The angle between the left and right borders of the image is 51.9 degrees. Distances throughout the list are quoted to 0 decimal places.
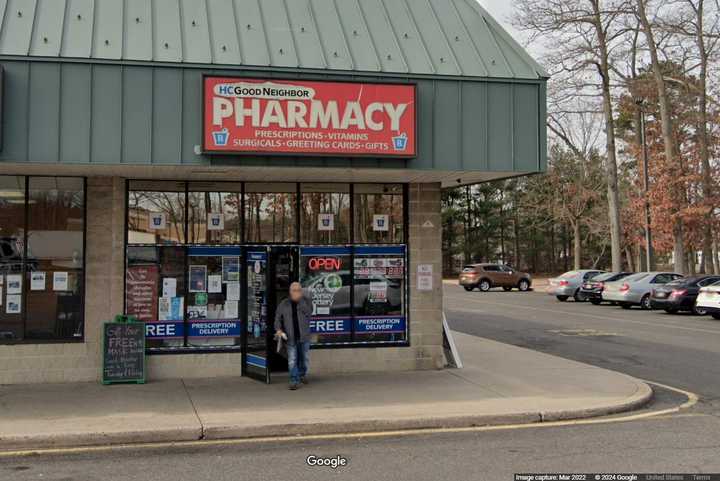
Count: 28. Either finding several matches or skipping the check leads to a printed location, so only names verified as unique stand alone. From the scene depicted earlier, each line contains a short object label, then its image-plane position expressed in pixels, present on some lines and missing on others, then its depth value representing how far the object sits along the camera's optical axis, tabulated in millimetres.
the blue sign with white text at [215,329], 11086
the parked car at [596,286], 31875
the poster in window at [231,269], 11242
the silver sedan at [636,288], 29344
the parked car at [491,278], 44500
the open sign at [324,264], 11625
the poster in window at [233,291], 11250
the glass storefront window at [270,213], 11383
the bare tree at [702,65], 35938
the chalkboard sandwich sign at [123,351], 10352
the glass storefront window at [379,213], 11820
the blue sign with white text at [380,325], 11727
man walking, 10305
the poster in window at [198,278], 11125
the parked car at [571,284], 33969
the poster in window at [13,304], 10359
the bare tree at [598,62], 36969
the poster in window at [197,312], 11106
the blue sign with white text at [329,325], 11555
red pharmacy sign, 9484
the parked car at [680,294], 26812
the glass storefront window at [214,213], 11172
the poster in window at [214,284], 11172
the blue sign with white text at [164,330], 10894
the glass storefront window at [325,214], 11633
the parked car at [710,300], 23984
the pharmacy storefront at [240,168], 9305
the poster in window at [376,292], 11797
